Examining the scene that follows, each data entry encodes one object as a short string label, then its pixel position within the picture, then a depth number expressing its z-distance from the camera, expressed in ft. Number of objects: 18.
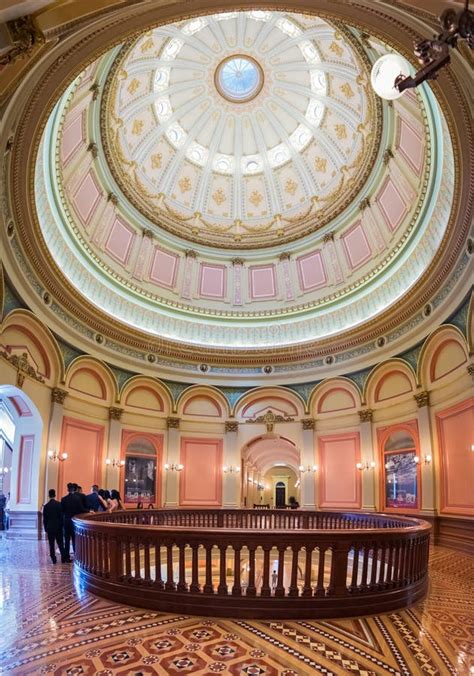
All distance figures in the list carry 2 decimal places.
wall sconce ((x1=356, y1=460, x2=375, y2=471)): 60.44
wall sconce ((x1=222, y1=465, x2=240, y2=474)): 69.21
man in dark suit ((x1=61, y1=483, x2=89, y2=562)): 33.91
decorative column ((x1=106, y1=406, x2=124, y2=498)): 60.39
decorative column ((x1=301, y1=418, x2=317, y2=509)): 66.90
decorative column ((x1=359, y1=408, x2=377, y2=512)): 59.67
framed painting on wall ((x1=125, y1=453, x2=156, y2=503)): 62.89
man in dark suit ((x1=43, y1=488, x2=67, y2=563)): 33.12
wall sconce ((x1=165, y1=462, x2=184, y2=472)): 66.57
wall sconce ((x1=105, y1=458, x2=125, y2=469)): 60.13
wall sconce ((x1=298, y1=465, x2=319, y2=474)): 67.14
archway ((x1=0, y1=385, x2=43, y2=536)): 47.91
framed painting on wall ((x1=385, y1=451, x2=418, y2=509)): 53.62
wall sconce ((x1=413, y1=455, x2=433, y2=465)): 50.72
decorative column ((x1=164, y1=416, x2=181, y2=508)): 66.03
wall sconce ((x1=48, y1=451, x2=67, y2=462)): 50.44
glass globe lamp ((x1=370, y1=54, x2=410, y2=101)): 18.47
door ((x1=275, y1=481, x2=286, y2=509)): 147.95
